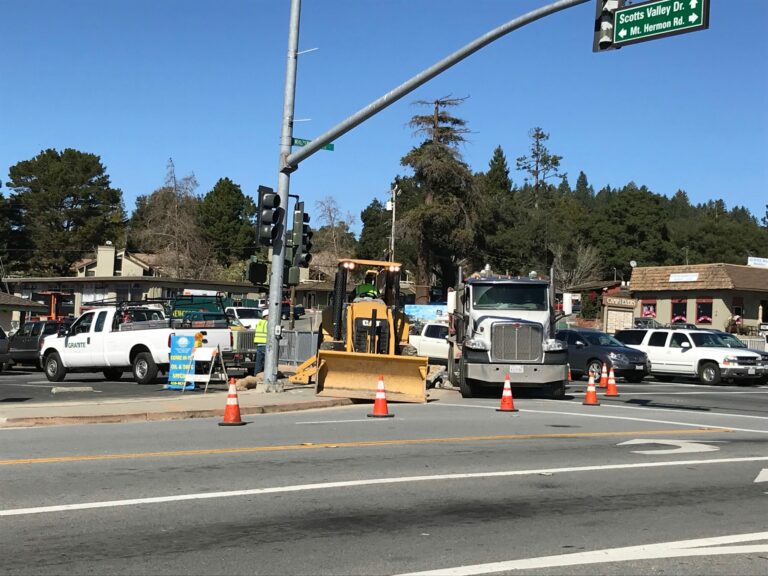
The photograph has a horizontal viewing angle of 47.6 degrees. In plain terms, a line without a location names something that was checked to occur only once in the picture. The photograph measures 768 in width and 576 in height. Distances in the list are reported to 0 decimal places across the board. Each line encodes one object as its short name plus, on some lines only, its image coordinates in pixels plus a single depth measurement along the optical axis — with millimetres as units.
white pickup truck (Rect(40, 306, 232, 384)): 23234
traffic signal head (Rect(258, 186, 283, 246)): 18969
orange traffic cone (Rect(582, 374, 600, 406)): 19312
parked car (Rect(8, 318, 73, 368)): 32719
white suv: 29531
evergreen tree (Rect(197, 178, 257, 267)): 101188
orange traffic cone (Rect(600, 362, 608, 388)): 23803
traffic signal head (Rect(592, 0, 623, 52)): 14672
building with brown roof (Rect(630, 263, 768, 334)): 51375
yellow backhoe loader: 19453
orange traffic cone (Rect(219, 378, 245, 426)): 14508
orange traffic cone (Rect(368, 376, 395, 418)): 15883
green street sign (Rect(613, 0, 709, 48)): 13680
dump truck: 20297
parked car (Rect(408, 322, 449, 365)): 32500
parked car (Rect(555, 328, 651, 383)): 29094
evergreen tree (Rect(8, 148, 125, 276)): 94250
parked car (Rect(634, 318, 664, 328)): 46338
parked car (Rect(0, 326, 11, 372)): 29938
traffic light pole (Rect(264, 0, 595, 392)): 19344
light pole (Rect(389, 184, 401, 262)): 58000
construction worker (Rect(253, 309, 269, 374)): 24266
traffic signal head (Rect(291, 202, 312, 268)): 19703
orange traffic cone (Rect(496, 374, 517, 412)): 17391
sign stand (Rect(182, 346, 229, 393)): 21078
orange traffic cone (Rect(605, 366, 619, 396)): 22250
